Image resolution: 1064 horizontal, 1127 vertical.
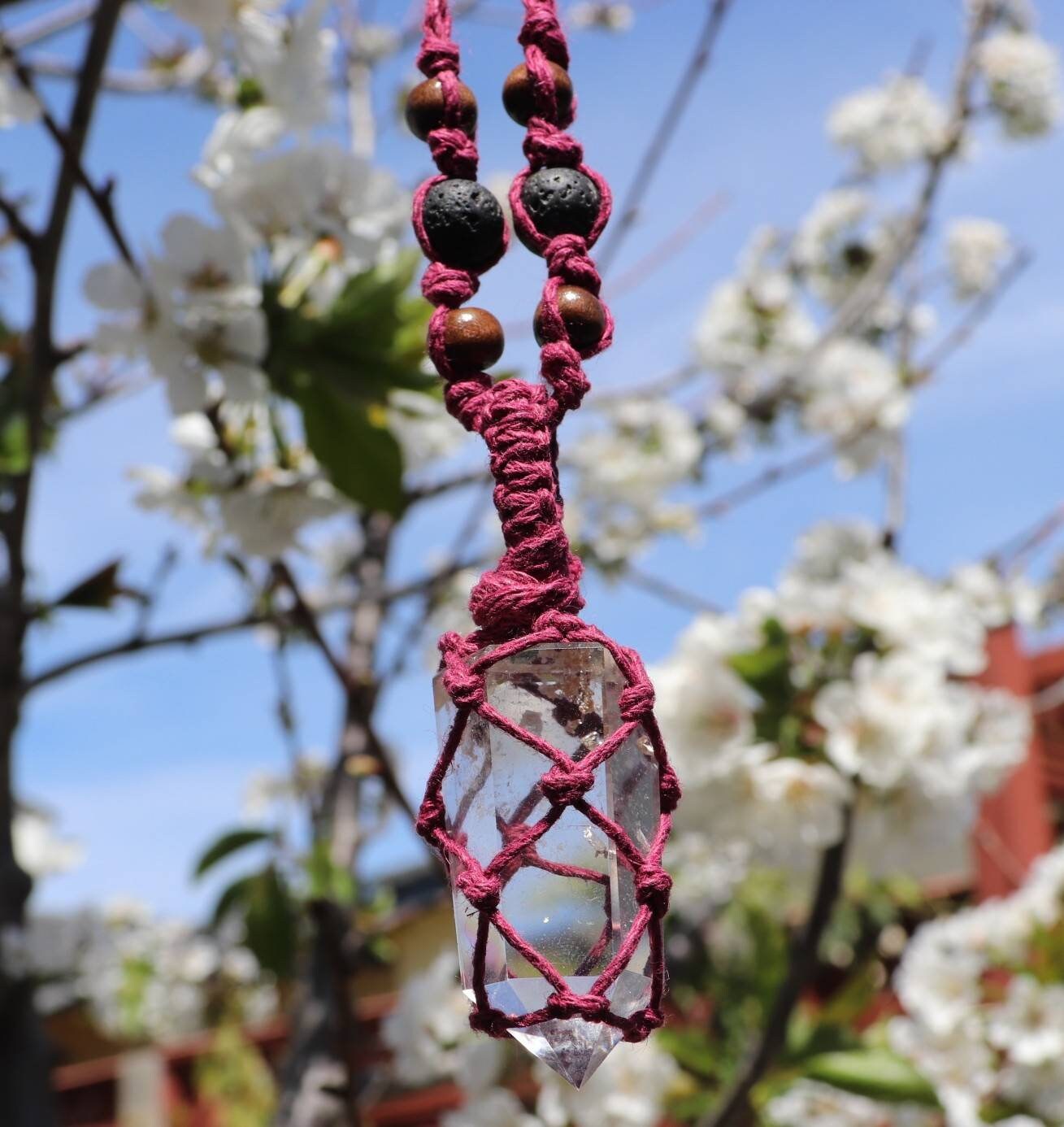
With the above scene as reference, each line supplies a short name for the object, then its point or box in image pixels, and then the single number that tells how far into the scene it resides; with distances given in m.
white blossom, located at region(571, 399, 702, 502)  2.51
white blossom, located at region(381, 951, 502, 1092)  1.45
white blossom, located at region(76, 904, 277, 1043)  2.53
